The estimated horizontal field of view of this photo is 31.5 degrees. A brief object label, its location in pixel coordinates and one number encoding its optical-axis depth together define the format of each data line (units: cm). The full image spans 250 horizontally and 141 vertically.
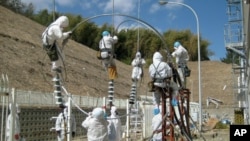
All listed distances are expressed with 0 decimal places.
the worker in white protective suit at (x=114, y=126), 1370
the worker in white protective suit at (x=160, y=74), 1050
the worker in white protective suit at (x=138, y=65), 1600
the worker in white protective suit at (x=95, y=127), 1098
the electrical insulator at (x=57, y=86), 927
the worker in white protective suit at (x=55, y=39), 916
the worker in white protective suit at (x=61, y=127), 1068
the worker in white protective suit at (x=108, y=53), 1118
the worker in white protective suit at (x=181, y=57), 1300
